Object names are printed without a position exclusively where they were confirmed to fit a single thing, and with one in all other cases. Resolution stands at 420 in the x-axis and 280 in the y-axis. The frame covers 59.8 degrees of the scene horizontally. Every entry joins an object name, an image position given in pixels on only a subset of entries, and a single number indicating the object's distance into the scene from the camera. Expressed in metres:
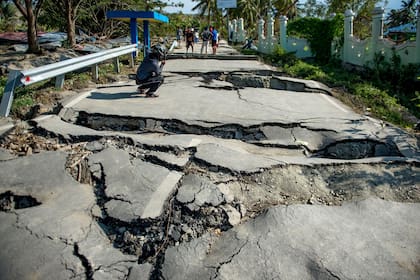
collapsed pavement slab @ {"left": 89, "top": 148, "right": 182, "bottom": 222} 3.01
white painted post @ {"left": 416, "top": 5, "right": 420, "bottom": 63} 10.59
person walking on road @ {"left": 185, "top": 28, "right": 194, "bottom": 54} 17.88
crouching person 6.97
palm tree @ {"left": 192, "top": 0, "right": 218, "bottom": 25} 52.91
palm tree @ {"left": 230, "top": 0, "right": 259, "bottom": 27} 52.78
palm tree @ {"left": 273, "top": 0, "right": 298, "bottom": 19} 44.76
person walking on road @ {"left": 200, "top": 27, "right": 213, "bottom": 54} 18.27
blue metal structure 12.78
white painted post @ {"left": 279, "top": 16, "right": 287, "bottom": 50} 19.34
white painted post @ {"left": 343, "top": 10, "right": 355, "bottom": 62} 14.86
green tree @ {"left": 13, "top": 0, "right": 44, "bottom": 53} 12.65
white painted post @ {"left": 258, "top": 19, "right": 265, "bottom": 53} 24.20
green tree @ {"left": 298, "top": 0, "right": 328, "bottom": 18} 43.95
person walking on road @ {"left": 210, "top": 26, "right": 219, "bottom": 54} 18.81
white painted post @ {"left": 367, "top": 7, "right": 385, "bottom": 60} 12.44
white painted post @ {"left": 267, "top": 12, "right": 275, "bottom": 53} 21.48
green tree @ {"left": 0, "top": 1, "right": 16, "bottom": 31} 29.43
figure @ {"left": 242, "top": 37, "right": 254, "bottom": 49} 26.80
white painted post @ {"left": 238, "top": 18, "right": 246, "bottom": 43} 36.50
